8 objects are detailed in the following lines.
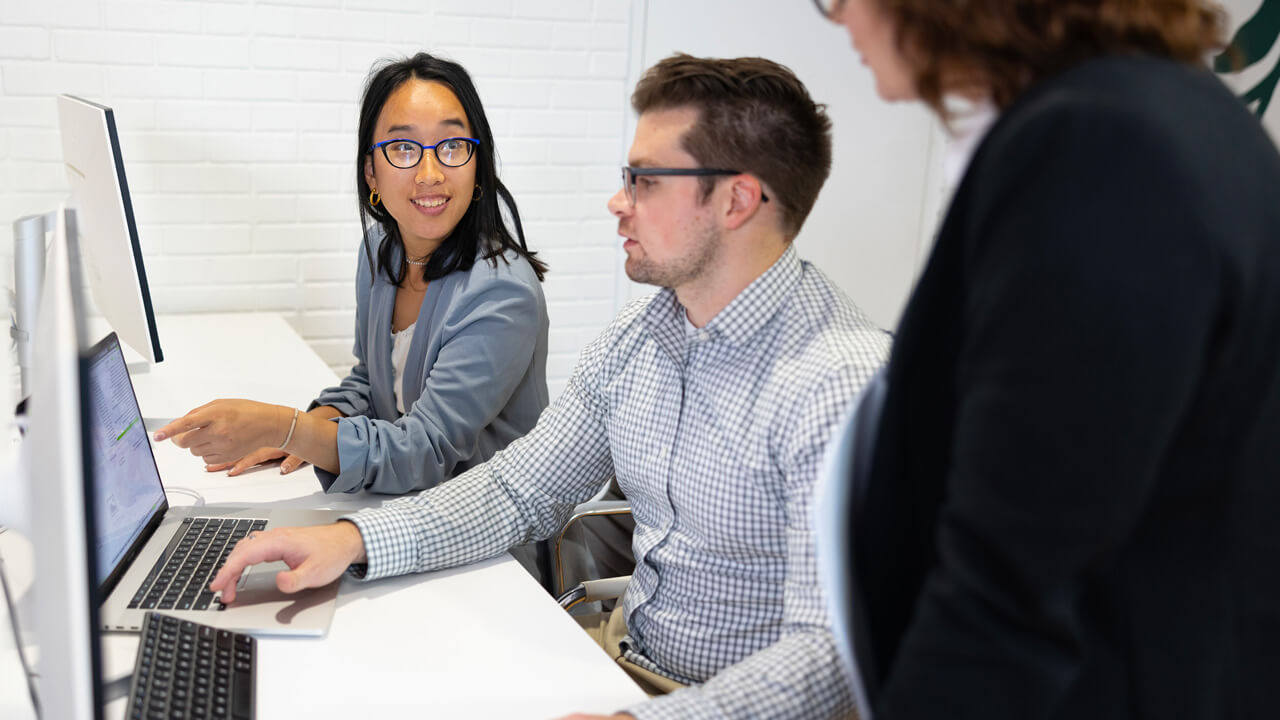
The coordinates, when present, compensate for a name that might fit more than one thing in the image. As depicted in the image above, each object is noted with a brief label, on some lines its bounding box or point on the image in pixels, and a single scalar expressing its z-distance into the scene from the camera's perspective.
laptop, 1.21
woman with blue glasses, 1.64
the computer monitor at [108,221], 1.76
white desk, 1.08
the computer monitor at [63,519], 0.62
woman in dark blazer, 0.58
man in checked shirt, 1.27
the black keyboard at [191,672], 1.00
